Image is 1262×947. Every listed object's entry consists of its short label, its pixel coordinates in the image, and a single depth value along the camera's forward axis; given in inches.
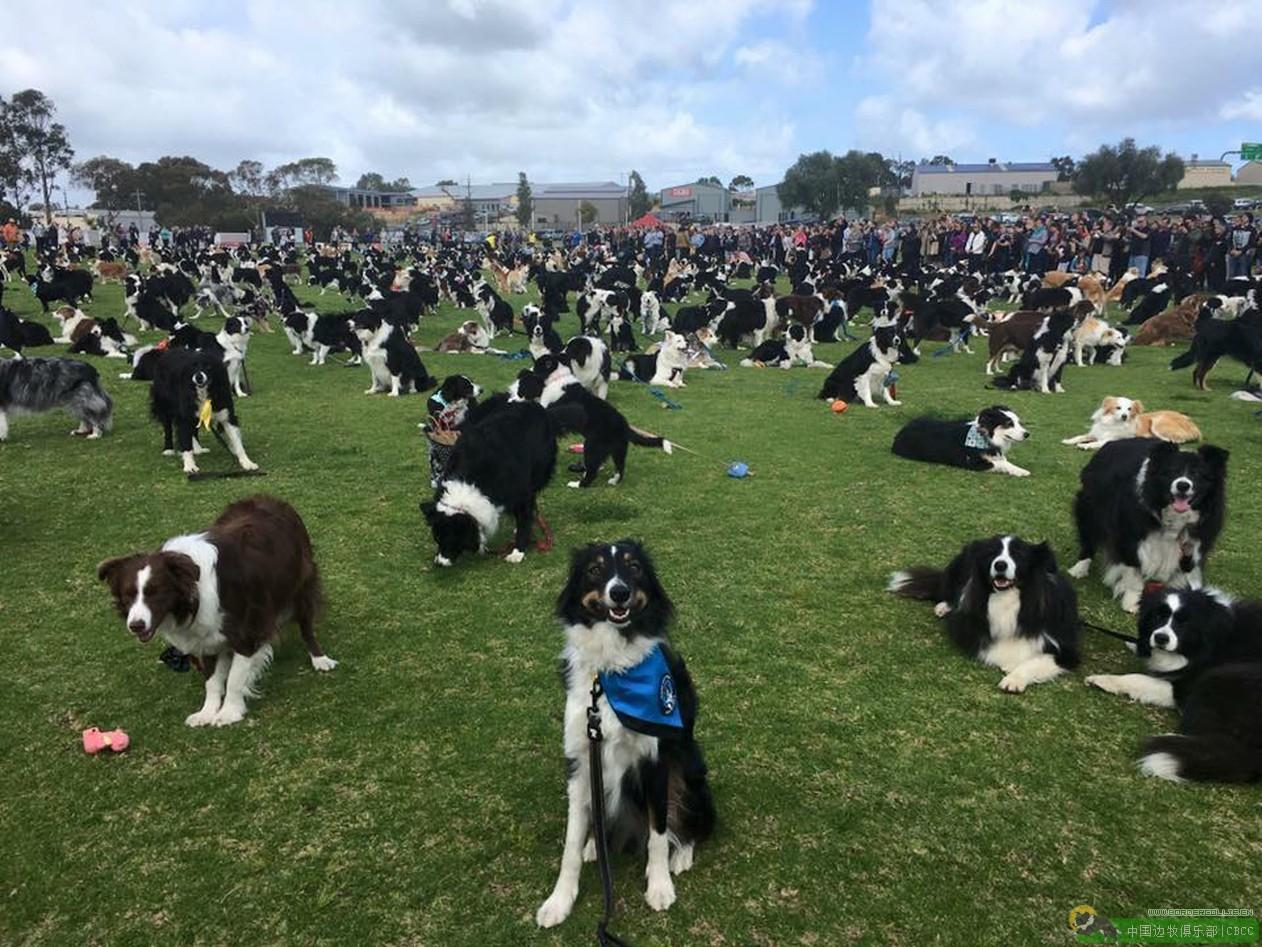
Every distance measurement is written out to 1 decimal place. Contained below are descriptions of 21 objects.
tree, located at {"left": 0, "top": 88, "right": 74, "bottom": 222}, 2172.7
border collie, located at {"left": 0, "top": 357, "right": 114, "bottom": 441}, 350.3
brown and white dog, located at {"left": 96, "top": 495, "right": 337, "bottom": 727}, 139.5
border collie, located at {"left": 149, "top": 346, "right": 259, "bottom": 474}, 312.0
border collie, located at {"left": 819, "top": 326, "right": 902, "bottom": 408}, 449.7
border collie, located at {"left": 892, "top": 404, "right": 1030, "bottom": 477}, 315.3
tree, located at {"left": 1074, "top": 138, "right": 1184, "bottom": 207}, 2706.7
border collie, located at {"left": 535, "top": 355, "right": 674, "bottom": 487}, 296.8
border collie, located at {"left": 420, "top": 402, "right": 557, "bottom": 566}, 226.7
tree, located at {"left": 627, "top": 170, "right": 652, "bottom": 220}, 4245.1
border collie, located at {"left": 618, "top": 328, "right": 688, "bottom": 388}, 534.0
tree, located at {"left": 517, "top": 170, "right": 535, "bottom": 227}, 3934.5
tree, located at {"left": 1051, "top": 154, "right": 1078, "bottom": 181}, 3297.7
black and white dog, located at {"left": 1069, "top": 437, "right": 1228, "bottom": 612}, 187.2
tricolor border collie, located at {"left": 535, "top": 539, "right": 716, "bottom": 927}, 107.1
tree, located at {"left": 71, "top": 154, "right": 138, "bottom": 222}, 2687.0
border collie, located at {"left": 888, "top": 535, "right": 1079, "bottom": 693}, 170.9
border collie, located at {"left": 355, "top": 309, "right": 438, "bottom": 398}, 477.4
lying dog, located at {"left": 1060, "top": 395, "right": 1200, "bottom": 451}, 331.0
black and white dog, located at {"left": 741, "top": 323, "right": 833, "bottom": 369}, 613.0
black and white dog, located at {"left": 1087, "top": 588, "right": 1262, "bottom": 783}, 135.3
